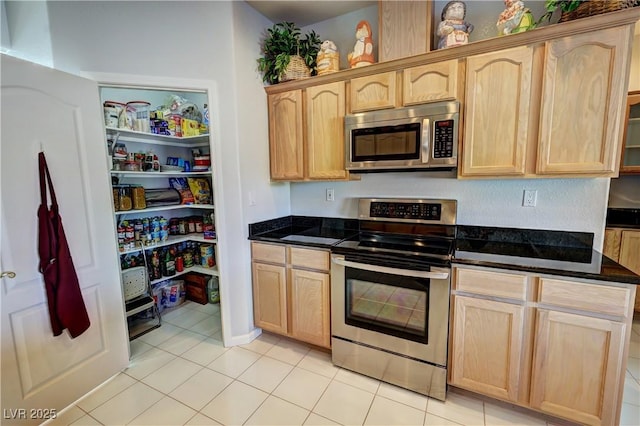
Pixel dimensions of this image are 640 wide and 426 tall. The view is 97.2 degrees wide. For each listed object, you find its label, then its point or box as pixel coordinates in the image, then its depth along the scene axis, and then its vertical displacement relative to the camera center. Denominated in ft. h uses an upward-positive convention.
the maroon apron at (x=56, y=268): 5.28 -1.61
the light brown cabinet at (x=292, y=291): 7.02 -2.92
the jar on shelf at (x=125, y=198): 7.98 -0.45
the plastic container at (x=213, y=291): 10.61 -4.11
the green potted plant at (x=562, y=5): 4.91 +3.00
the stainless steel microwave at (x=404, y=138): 5.93 +0.91
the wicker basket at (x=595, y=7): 4.59 +2.80
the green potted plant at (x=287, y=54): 7.58 +3.44
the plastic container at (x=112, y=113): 7.29 +1.81
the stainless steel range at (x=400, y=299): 5.63 -2.57
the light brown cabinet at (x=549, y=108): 4.81 +1.26
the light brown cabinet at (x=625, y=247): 8.65 -2.22
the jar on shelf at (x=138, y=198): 8.22 -0.46
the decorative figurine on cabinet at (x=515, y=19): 5.28 +2.99
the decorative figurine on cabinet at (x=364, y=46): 6.86 +3.21
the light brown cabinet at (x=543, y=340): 4.51 -2.85
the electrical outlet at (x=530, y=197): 6.17 -0.46
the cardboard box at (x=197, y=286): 10.64 -3.98
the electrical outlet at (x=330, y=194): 8.61 -0.45
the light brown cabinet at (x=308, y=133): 7.27 +1.26
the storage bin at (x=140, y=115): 8.01 +1.94
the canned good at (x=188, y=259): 10.03 -2.76
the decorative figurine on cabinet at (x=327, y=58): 7.30 +3.13
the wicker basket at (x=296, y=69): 7.57 +2.96
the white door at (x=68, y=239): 4.90 -1.09
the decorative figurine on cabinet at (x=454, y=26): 5.92 +3.22
